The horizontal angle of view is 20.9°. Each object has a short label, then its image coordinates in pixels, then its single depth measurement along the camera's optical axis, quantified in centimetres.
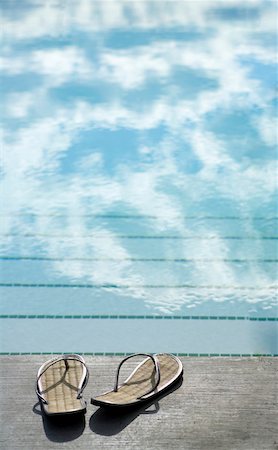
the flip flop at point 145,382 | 261
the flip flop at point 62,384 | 258
